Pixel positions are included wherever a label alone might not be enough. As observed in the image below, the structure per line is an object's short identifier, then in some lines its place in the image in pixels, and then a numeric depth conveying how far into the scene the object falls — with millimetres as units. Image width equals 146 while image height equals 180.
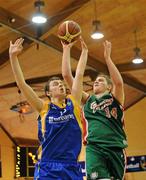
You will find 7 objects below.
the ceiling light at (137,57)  9973
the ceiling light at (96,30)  8336
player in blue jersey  3068
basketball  3707
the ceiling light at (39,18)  7332
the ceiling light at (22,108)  12691
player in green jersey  3805
